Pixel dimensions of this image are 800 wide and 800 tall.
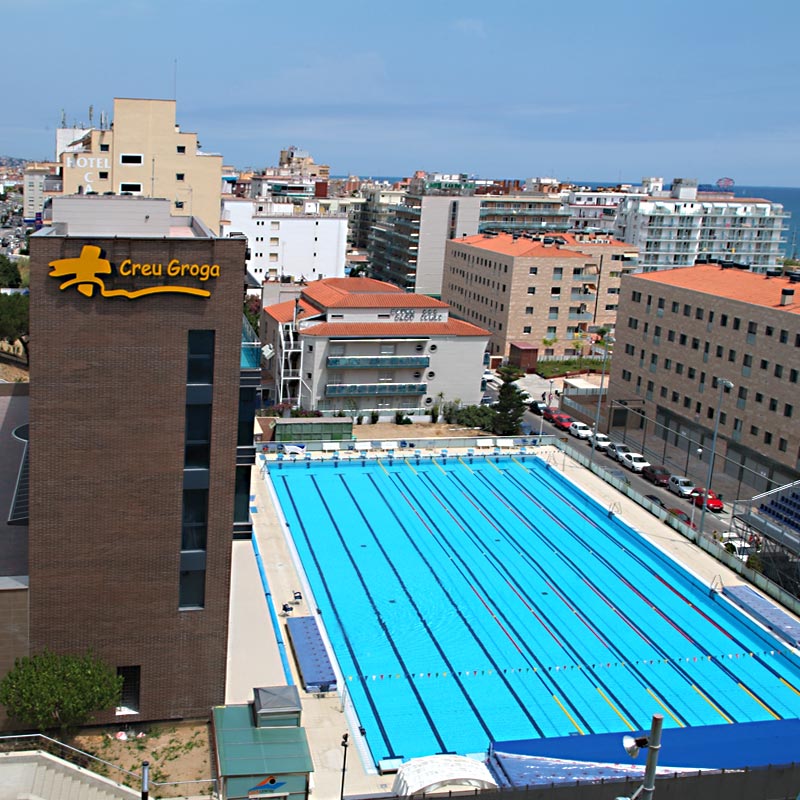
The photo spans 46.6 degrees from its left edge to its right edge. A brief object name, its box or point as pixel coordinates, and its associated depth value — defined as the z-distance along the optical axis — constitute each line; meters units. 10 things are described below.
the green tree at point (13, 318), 55.28
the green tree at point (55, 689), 19.17
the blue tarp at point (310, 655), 25.11
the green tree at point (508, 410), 51.66
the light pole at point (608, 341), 75.18
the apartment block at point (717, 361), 44.00
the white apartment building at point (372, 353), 51.72
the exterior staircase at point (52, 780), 18.44
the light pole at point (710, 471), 36.07
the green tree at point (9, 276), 81.27
